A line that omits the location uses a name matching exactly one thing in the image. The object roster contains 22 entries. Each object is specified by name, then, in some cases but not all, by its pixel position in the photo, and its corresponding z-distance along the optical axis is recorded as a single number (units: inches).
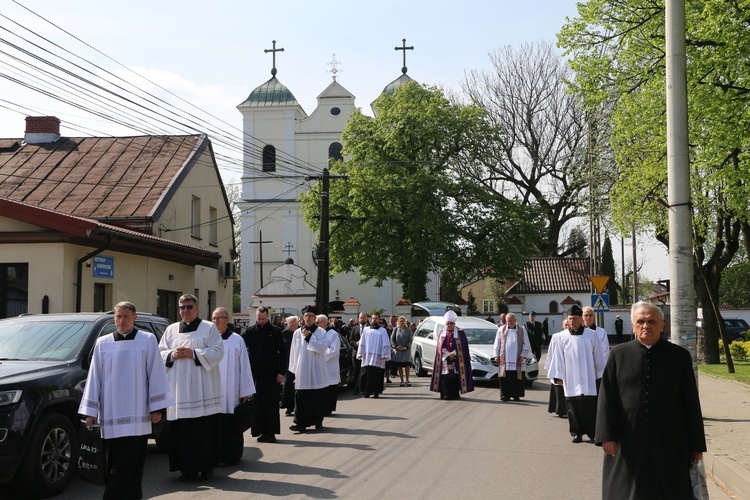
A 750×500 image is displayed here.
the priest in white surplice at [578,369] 469.1
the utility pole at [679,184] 412.8
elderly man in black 222.8
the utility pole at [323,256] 1118.2
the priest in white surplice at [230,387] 382.3
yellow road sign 939.3
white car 845.2
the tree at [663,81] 627.5
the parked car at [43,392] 303.9
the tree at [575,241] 2272.4
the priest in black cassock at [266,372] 458.9
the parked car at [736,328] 1712.6
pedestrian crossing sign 935.7
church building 2402.8
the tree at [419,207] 1729.8
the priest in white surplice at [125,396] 281.0
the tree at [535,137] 1930.4
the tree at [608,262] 2884.1
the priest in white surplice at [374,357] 735.7
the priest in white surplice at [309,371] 508.1
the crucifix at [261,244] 2311.0
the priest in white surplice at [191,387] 346.0
